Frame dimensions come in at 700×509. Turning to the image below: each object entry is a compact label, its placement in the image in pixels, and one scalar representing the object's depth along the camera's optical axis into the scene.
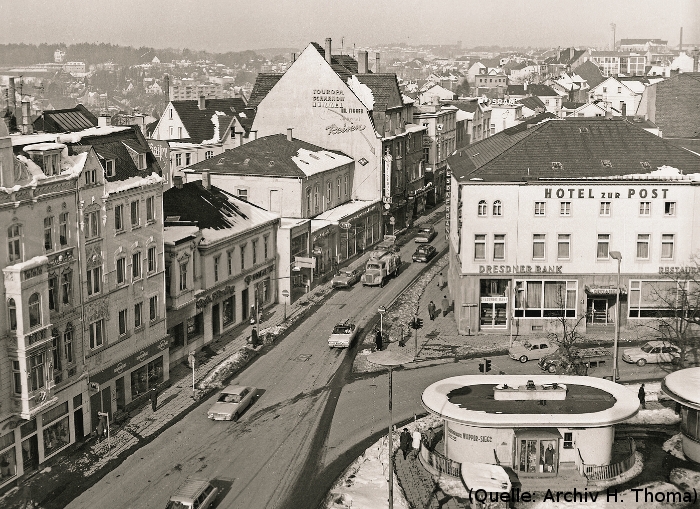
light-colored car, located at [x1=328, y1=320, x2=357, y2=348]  53.03
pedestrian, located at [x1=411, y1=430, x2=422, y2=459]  38.38
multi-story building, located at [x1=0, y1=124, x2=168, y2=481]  35.69
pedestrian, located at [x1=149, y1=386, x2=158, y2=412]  43.06
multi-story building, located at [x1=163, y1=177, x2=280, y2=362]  50.00
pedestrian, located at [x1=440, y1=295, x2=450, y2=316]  61.19
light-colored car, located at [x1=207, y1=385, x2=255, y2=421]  41.97
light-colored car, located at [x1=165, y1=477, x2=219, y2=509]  32.22
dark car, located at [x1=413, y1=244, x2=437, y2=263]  76.88
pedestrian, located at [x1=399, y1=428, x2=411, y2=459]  38.09
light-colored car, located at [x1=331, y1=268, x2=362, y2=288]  67.75
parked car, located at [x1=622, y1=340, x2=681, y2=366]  50.94
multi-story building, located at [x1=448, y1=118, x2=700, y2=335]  55.94
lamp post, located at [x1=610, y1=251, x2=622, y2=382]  45.85
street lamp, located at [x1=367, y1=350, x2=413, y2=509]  35.13
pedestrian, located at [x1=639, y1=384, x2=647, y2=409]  44.00
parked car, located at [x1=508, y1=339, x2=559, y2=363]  51.25
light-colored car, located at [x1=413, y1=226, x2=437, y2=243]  84.64
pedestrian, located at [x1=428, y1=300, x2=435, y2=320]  59.84
